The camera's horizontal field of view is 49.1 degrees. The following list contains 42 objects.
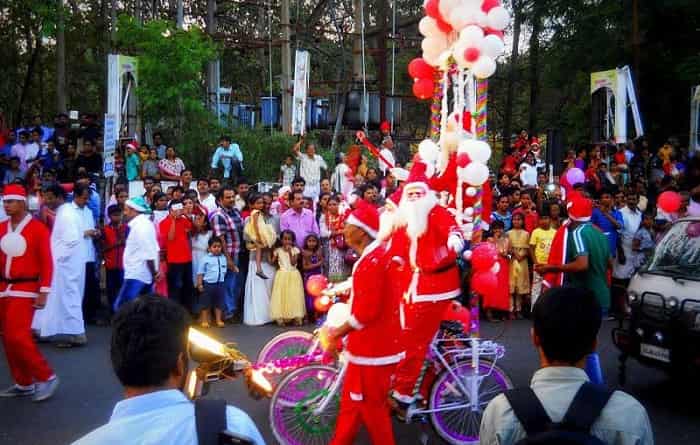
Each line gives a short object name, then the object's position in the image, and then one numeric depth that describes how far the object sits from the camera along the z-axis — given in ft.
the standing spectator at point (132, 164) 49.11
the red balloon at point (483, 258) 19.69
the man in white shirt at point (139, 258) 30.17
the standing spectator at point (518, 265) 36.42
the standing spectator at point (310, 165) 52.34
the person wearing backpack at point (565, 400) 7.70
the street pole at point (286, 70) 68.23
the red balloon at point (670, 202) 34.91
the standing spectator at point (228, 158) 53.06
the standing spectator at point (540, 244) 34.81
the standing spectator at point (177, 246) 33.78
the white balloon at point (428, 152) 20.95
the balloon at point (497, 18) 21.66
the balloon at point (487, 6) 21.88
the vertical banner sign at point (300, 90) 60.34
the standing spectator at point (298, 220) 35.96
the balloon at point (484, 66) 21.50
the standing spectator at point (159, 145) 53.78
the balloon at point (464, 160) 20.40
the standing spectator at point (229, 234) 34.53
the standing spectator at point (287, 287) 34.45
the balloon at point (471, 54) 21.40
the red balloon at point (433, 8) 23.06
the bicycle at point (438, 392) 18.11
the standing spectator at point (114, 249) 33.60
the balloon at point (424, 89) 25.38
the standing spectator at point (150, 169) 48.88
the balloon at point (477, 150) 20.34
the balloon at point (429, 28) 23.32
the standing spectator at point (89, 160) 49.73
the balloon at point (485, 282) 19.57
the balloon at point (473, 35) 21.28
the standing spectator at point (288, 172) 51.52
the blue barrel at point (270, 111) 73.36
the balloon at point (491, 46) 21.47
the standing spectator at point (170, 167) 49.60
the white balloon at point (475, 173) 20.12
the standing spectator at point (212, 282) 33.73
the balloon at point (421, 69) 25.40
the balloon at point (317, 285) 19.61
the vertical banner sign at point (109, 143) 44.55
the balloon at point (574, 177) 39.60
